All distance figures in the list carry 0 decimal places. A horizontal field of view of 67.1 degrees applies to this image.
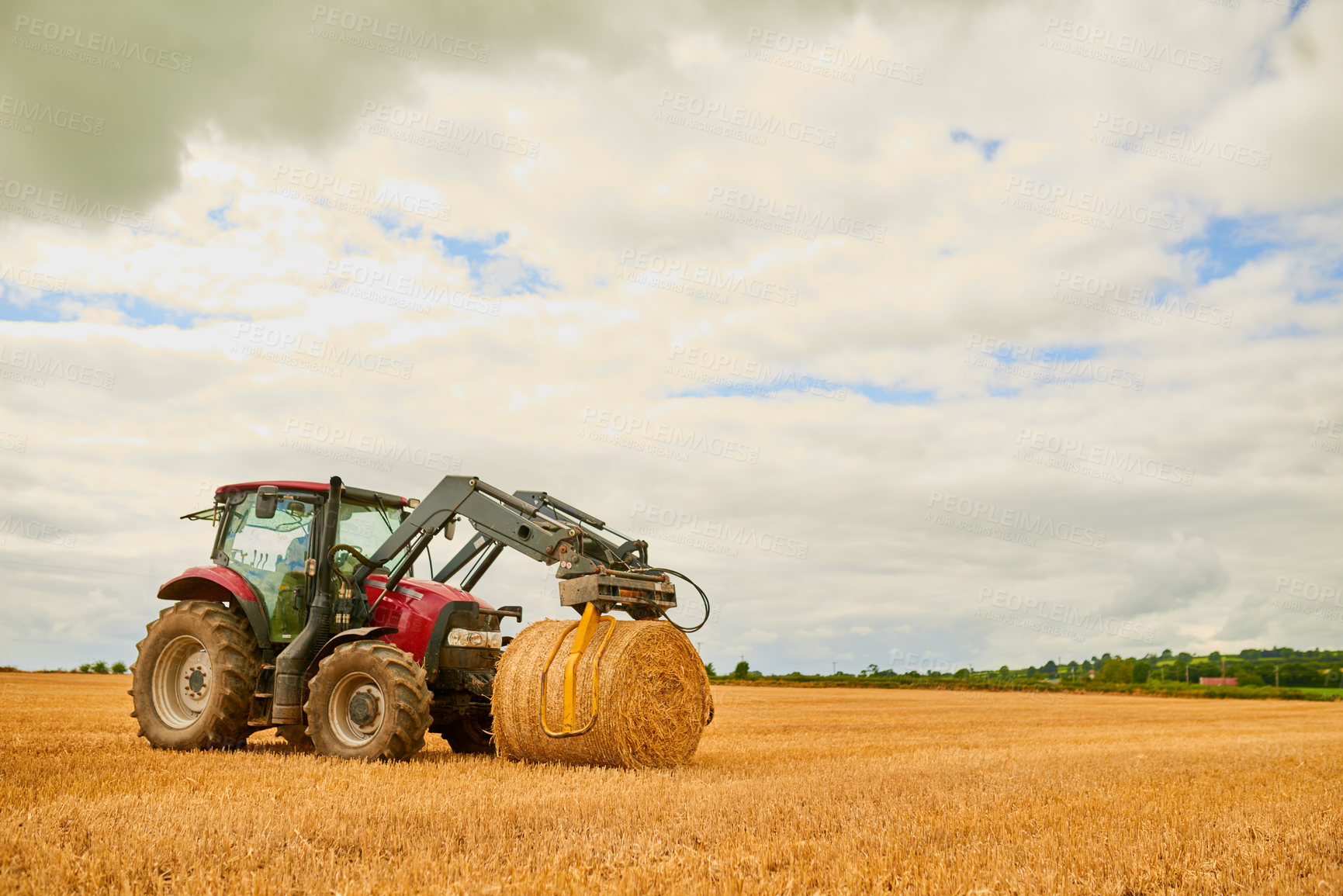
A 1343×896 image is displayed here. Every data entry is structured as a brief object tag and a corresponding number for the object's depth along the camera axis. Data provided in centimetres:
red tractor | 944
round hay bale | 896
